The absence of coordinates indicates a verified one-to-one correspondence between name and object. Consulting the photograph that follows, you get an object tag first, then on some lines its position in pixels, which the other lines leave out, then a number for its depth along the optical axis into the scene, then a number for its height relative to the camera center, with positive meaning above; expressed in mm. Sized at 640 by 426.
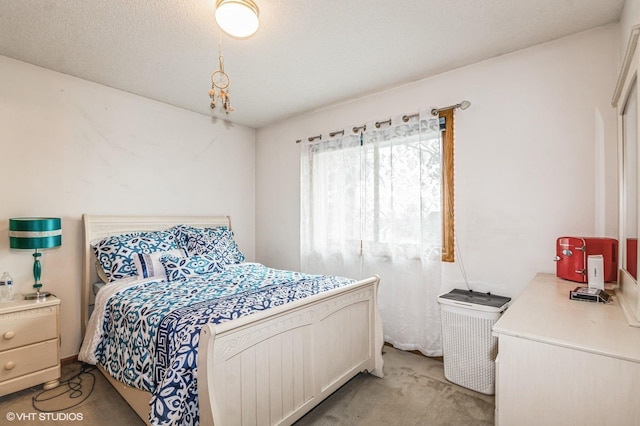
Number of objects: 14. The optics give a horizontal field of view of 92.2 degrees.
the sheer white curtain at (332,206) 3195 +56
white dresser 938 -531
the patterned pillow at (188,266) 2564 -461
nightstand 2092 -921
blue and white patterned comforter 1393 -609
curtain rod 2552 +860
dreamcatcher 1858 +1175
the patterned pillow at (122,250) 2617 -323
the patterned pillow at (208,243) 3094 -316
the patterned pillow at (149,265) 2611 -446
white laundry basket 2146 -932
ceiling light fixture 1617 +1053
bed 1369 -738
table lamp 2252 -150
